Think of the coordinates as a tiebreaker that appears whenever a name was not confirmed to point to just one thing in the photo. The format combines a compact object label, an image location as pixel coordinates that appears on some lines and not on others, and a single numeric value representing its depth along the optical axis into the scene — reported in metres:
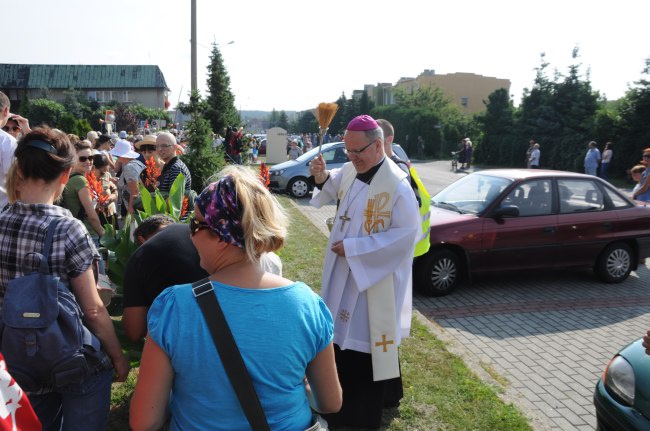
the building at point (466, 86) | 70.19
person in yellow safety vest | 4.85
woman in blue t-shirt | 1.55
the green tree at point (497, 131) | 36.44
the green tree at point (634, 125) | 24.12
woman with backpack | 2.13
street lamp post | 14.98
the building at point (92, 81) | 79.90
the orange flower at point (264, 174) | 3.70
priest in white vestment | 3.46
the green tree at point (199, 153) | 10.81
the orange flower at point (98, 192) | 3.77
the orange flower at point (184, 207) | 4.21
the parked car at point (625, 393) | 3.07
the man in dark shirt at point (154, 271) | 2.30
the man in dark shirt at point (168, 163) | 6.02
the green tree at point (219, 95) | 25.00
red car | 6.88
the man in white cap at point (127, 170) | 5.45
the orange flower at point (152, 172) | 4.37
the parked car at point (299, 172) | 16.58
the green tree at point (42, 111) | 53.62
